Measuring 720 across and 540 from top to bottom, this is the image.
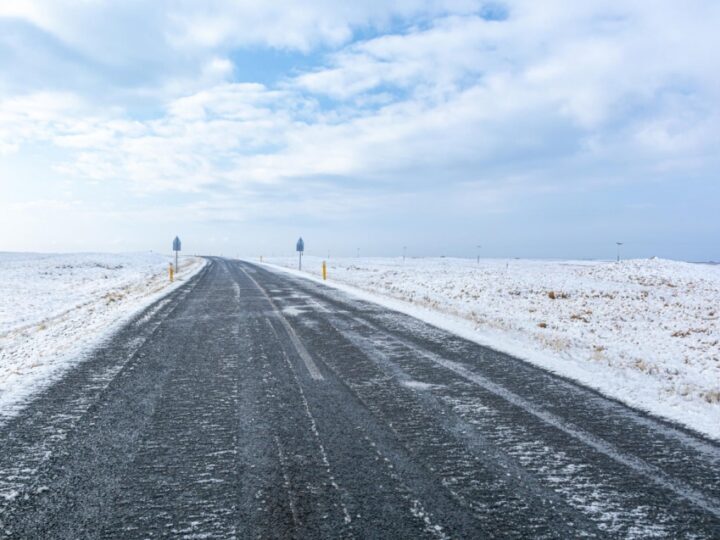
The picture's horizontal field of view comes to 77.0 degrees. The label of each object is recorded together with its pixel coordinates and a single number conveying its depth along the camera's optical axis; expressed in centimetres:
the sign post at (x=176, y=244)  3292
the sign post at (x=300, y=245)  4153
